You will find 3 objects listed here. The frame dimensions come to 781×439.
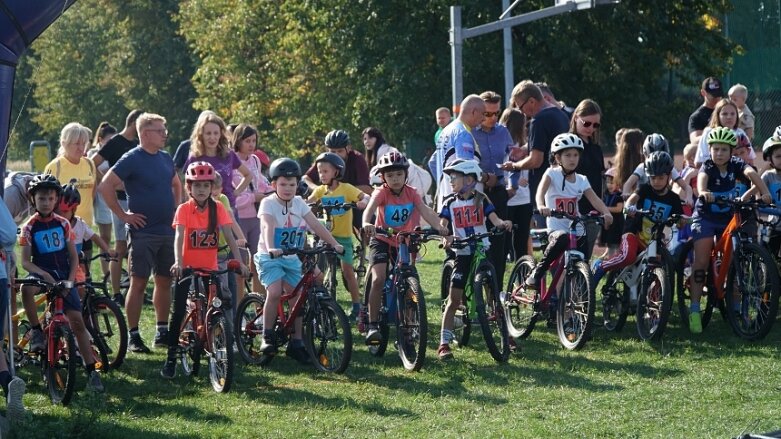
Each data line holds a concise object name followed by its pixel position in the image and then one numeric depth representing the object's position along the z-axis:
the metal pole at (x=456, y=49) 23.66
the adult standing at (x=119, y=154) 13.55
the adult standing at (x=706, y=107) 14.67
